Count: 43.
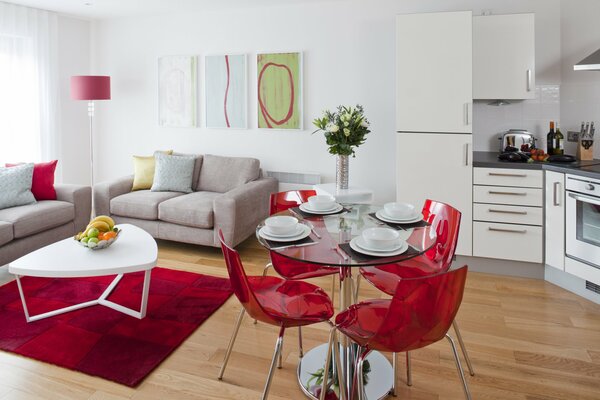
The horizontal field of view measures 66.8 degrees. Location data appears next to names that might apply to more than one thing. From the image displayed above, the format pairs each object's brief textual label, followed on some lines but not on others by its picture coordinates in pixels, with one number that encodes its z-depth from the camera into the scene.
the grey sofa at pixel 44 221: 3.80
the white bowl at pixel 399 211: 2.51
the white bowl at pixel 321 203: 2.70
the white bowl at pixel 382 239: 1.99
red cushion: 4.43
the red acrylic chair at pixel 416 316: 1.69
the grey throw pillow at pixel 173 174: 5.01
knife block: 3.86
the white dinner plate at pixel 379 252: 1.97
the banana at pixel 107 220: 3.30
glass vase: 3.92
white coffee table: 2.85
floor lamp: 5.20
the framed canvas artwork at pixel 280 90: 4.97
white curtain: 4.94
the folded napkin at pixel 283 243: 2.11
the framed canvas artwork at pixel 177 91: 5.46
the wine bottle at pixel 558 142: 4.04
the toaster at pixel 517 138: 4.22
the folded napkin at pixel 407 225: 2.43
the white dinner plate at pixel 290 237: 2.18
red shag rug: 2.64
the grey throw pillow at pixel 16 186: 4.14
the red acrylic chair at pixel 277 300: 1.97
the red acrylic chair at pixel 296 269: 2.65
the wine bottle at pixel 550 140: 4.05
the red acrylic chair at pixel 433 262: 2.46
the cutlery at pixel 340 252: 1.97
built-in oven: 3.33
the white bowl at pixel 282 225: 2.21
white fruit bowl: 3.11
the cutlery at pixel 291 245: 2.08
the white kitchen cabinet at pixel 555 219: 3.61
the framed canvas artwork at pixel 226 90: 5.21
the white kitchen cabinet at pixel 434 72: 3.83
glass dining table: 1.97
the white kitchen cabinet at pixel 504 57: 3.88
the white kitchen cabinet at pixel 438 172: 3.95
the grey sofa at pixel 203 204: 4.30
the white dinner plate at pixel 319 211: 2.69
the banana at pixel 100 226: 3.22
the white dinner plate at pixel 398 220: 2.47
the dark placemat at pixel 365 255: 1.94
